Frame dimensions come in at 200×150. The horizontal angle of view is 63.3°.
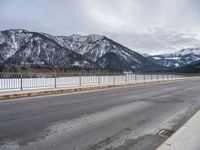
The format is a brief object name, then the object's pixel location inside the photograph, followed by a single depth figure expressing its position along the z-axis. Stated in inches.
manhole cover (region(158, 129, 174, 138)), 166.4
